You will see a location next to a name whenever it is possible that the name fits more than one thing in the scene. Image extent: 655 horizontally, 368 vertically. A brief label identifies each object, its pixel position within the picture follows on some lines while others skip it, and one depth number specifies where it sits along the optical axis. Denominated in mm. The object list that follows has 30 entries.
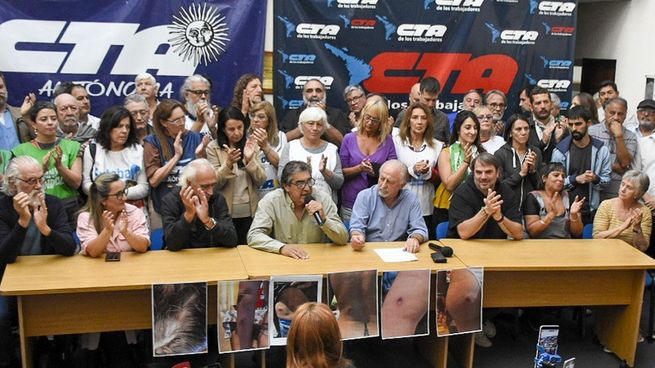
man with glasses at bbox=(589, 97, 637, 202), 5625
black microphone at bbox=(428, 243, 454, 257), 4117
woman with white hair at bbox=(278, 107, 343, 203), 4836
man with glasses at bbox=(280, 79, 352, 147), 5516
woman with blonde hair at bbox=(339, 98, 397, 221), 4953
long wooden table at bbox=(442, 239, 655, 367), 4137
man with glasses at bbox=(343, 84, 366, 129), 5902
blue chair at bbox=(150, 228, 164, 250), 4375
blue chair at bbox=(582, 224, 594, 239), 4988
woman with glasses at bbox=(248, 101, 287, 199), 4926
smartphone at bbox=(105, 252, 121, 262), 3859
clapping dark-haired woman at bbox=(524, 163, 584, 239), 4719
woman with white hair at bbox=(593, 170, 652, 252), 4695
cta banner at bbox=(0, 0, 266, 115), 5910
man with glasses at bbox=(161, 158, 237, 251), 3982
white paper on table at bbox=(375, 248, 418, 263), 4047
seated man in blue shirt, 4387
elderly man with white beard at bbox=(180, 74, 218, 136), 5215
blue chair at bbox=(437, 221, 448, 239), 4719
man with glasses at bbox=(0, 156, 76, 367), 3723
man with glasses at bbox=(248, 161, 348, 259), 4094
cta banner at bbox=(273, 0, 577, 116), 6586
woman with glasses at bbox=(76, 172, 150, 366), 3871
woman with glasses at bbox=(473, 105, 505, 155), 5281
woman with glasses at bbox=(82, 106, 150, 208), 4465
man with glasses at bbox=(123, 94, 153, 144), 4922
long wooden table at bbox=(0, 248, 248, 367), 3500
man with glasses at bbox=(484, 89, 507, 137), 5828
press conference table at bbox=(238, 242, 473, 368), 3826
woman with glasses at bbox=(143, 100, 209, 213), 4633
